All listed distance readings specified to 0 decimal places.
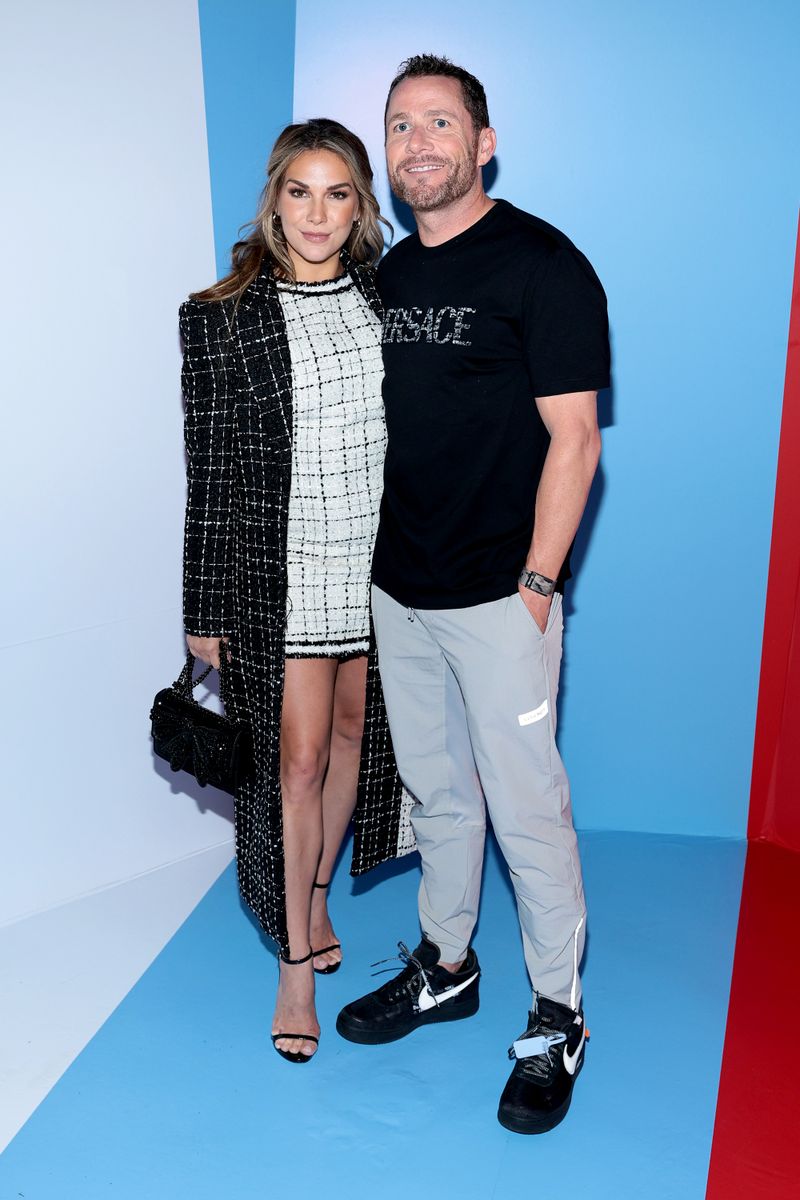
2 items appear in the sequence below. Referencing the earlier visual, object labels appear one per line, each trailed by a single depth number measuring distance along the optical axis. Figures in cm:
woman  228
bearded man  205
